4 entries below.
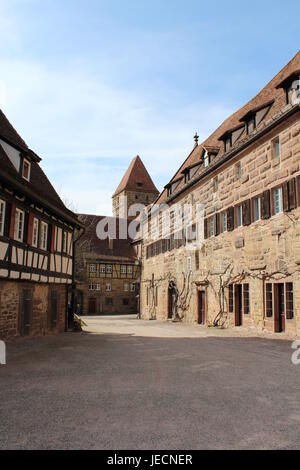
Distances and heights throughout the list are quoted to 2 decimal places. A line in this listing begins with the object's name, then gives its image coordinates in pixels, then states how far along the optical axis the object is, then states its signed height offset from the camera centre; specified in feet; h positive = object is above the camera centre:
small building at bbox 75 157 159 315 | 146.10 +7.85
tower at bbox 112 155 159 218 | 216.33 +54.26
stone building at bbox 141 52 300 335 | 48.85 +10.69
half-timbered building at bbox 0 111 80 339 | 40.83 +5.49
